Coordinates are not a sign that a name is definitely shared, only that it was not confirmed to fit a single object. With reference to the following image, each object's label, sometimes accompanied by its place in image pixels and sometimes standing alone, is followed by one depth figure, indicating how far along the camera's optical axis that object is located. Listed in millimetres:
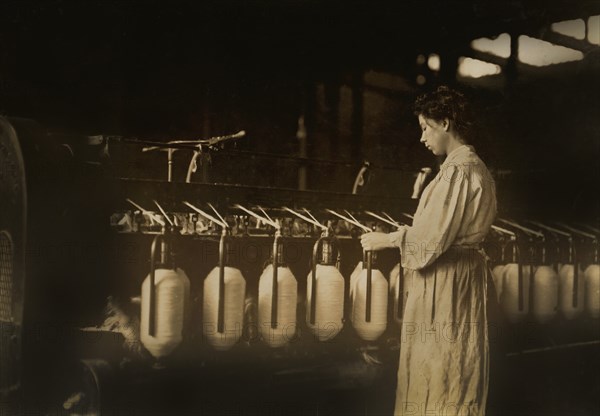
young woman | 2666
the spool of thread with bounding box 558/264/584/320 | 3348
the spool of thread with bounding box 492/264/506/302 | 3123
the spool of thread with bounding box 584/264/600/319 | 3426
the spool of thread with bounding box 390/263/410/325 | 2818
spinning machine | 2115
